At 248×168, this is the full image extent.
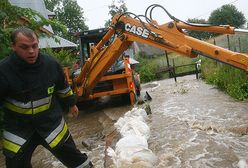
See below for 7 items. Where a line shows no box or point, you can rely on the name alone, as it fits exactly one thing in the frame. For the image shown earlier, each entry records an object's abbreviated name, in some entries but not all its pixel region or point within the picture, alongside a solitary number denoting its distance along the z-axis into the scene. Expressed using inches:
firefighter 83.8
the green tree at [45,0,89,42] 1398.3
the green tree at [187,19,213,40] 1285.6
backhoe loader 122.8
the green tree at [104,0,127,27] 1062.2
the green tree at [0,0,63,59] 151.3
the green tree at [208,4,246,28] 1472.3
